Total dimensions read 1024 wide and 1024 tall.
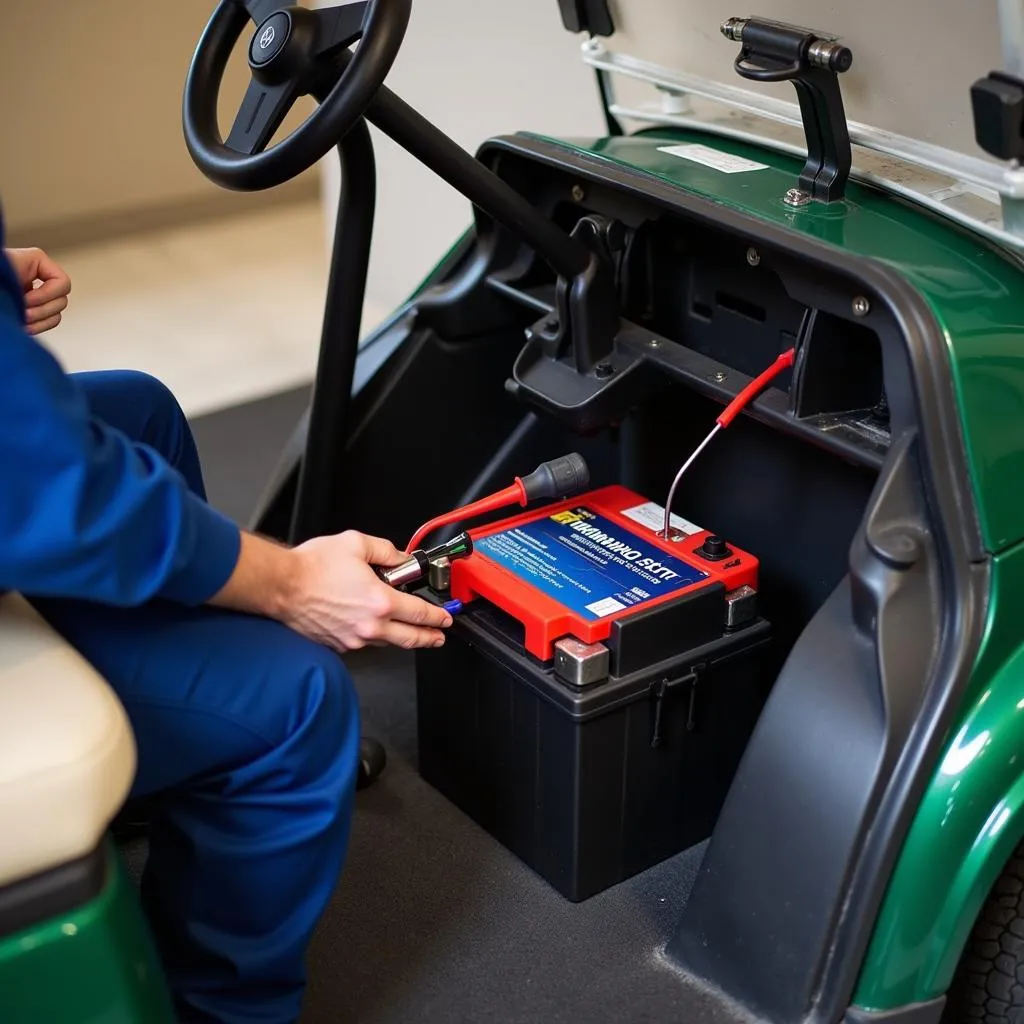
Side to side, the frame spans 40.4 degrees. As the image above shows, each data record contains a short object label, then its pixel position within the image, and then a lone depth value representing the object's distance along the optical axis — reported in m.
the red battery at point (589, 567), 1.36
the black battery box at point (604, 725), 1.36
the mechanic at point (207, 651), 0.93
